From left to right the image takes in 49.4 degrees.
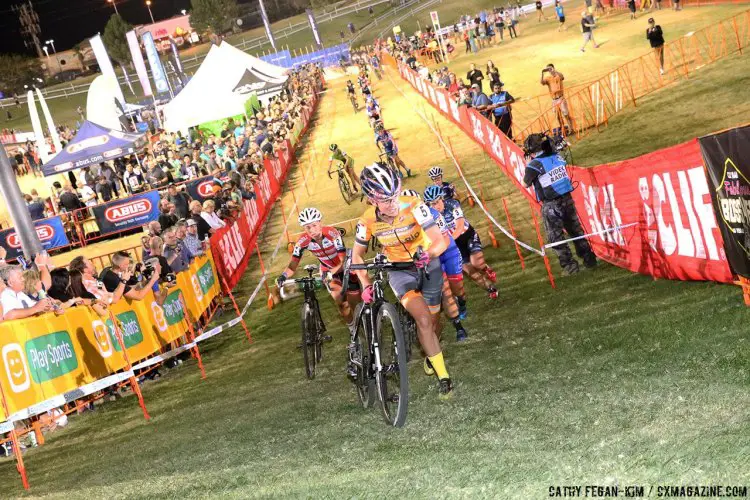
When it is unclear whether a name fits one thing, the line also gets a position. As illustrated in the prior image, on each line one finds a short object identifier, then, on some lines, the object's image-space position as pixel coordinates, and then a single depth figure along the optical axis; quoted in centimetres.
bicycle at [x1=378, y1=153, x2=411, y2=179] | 2795
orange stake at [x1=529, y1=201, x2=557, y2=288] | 1251
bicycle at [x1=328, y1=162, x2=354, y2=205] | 2762
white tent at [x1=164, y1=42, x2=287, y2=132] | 4166
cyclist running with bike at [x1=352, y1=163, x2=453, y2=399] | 771
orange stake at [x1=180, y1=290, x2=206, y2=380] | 1302
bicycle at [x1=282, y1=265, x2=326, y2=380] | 1077
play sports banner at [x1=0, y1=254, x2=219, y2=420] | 943
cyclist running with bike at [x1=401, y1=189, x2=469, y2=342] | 1048
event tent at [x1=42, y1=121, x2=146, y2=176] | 3384
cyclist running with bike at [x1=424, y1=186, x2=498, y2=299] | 1156
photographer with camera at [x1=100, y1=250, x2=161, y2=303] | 1249
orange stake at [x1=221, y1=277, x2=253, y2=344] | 1517
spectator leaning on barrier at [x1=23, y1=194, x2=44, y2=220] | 3033
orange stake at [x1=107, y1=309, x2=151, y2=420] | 1094
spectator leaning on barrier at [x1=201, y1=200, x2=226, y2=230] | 2036
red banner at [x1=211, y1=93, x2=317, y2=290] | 1986
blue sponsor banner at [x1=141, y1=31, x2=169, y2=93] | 5347
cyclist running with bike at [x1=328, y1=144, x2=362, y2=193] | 2677
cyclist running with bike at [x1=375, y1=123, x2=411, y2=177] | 2773
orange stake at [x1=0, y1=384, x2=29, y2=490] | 893
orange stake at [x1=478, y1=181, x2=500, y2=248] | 1759
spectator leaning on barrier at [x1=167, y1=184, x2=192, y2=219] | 2509
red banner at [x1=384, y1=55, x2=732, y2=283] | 923
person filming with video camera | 1299
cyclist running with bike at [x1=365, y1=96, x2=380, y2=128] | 3091
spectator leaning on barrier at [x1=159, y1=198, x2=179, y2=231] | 2073
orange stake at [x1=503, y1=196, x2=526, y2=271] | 1470
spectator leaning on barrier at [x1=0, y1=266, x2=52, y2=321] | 982
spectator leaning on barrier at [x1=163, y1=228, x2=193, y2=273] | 1520
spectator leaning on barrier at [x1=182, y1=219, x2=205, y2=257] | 1667
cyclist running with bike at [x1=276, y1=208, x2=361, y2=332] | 1038
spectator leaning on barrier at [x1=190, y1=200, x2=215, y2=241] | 2020
